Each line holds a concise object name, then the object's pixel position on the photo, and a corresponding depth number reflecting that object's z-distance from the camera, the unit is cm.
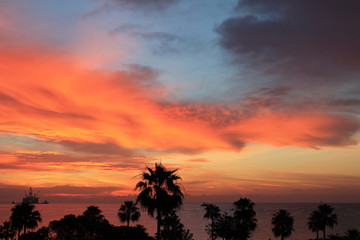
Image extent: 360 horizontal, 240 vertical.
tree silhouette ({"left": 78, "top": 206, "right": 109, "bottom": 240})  5425
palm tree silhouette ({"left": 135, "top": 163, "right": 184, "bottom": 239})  3250
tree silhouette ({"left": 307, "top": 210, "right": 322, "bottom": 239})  9738
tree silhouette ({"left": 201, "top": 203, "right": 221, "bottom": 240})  11166
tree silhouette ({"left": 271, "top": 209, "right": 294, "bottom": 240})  8856
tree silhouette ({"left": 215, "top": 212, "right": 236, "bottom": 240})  5188
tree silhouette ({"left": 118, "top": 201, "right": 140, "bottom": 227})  10012
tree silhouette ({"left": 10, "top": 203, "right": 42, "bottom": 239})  7356
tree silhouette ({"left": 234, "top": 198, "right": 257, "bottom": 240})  8138
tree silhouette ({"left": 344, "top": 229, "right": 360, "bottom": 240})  4014
